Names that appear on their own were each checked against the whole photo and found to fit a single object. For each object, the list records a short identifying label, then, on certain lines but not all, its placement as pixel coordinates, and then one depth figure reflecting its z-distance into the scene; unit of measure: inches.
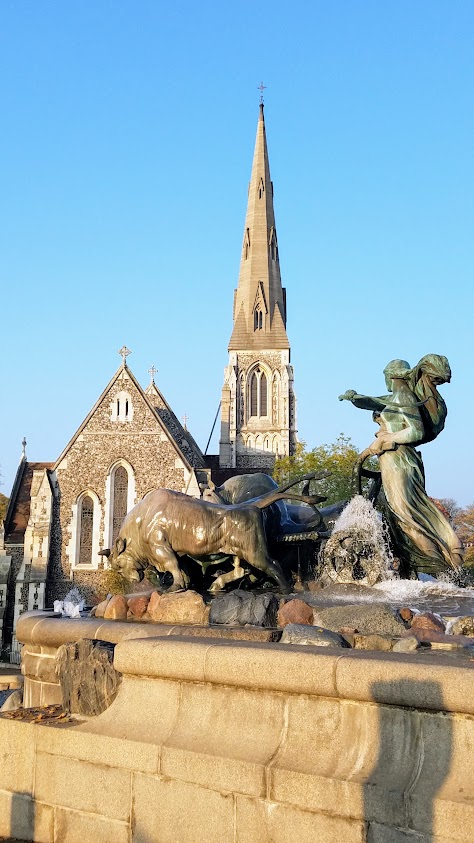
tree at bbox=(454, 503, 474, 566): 1652.9
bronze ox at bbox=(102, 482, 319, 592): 305.4
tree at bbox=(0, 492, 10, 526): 2124.0
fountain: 139.6
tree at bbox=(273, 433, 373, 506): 1272.1
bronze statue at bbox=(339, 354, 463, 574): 333.7
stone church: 1378.0
